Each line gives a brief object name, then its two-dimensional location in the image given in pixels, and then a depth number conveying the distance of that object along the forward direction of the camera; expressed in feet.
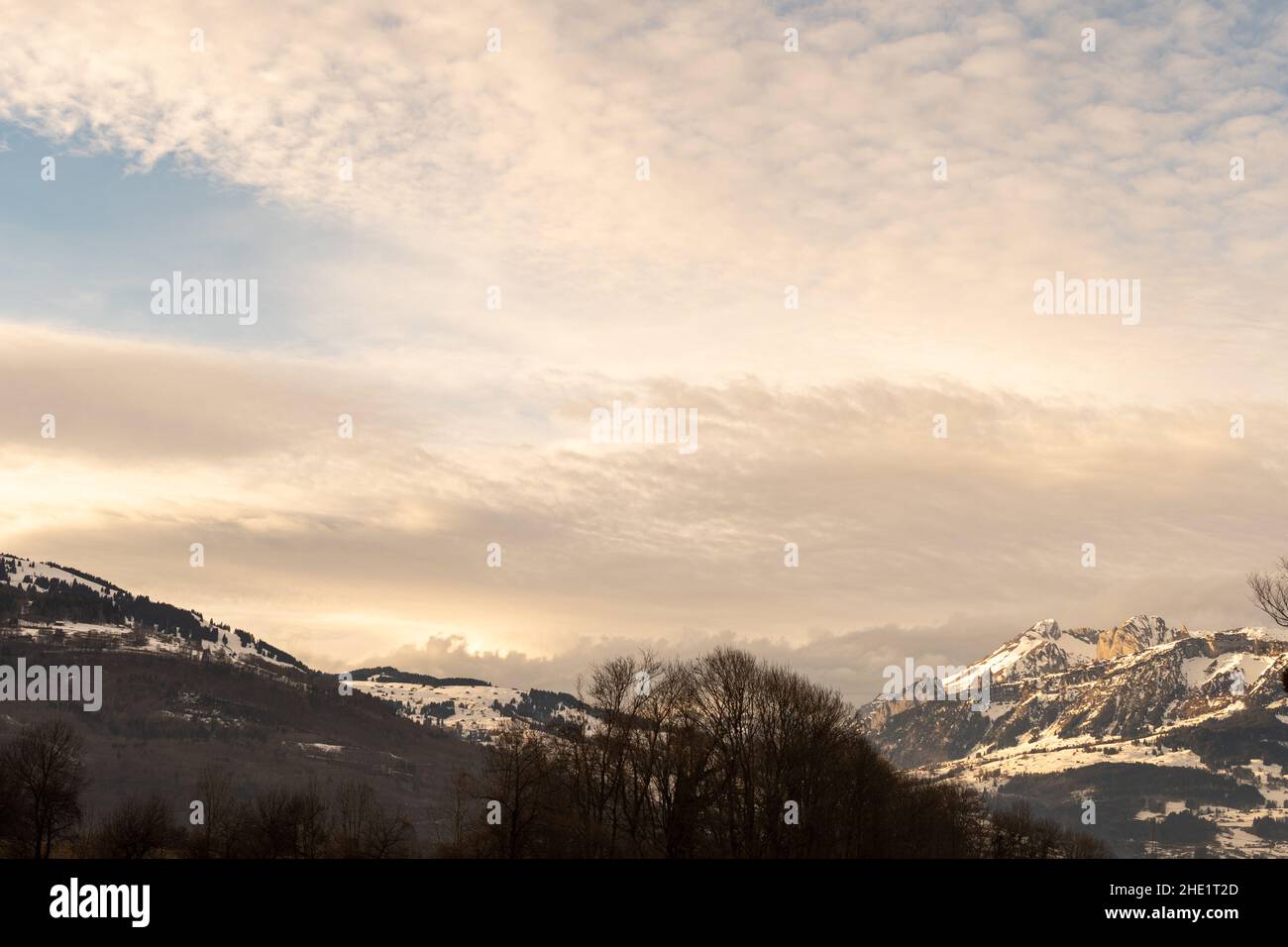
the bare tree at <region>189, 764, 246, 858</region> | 497.05
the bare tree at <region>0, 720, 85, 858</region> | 421.18
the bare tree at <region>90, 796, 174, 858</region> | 481.46
